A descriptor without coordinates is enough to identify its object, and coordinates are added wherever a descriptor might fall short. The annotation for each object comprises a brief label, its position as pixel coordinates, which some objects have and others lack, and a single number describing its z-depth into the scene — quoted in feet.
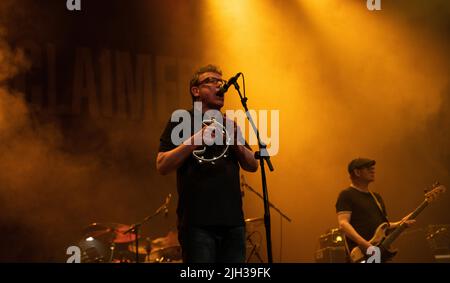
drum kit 22.72
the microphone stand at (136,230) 22.13
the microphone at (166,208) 23.02
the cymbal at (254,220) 23.66
